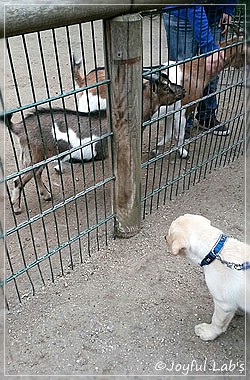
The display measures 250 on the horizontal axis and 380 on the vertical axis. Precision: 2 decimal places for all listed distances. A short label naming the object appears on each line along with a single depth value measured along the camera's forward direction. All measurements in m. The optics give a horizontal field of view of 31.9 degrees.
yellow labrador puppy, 1.90
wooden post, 2.16
